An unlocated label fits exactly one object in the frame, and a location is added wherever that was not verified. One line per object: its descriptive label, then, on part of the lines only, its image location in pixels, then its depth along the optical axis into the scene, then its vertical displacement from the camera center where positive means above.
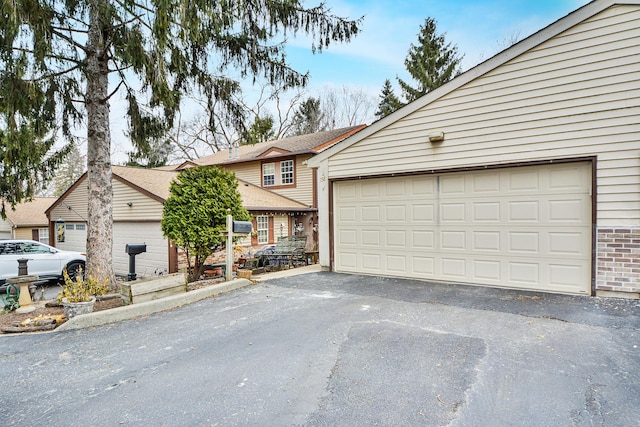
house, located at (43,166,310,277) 11.45 +0.01
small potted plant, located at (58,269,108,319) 5.10 -1.29
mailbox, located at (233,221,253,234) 7.48 -0.33
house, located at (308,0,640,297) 5.44 +0.70
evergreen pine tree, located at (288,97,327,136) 28.86 +7.43
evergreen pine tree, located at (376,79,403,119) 29.10 +9.57
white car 9.66 -1.33
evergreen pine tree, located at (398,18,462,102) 25.78 +11.20
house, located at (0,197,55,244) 19.48 -0.54
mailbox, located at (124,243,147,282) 7.95 -0.89
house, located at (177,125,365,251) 15.13 +1.76
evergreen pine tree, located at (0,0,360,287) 5.62 +2.90
